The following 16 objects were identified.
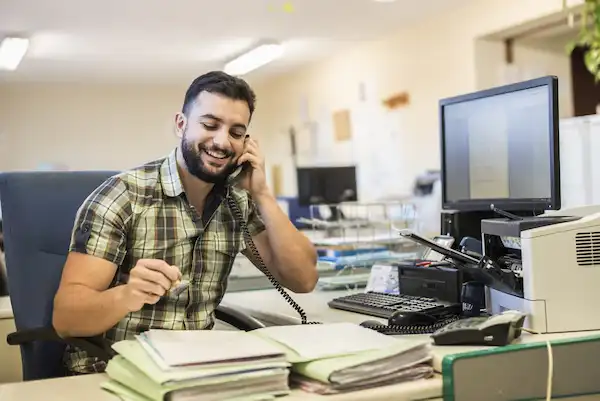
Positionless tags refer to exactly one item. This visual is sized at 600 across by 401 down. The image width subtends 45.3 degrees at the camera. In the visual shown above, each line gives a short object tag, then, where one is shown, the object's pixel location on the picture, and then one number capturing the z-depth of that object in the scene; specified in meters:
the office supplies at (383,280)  1.92
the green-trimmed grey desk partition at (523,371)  1.13
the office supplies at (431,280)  1.64
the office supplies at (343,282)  2.16
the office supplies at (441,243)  1.79
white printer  1.35
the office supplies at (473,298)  1.58
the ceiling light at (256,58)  5.98
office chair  1.75
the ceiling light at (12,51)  5.29
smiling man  1.51
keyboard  1.57
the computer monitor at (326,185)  4.36
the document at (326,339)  1.14
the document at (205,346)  1.07
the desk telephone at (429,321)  1.25
